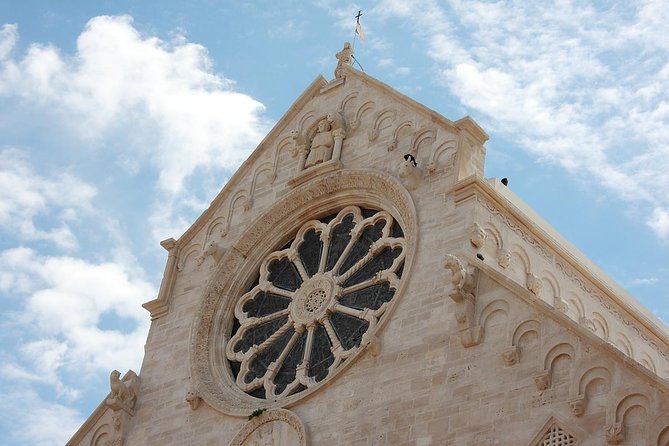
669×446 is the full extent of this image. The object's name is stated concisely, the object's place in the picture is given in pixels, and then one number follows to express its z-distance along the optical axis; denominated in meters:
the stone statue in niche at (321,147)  23.38
